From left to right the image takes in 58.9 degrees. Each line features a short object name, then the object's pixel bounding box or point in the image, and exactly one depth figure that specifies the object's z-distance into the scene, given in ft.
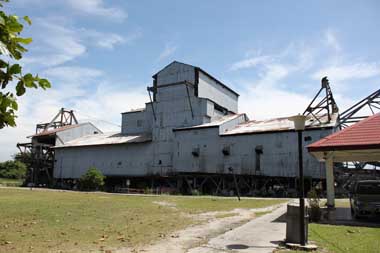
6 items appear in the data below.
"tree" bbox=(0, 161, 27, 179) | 281.95
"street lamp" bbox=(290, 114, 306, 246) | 28.73
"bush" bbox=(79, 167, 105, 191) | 156.15
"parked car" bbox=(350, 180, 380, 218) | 43.57
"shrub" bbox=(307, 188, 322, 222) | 43.65
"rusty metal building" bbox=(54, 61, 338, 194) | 126.72
